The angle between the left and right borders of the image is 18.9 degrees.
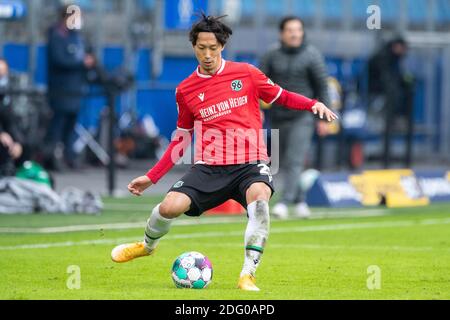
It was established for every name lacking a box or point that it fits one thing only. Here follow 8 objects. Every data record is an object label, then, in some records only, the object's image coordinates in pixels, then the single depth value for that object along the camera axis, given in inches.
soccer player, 406.9
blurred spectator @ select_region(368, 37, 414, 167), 924.8
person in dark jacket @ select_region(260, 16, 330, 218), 662.5
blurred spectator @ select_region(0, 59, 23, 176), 674.8
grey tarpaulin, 661.9
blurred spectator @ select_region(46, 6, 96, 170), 863.1
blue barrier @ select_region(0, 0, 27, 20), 773.3
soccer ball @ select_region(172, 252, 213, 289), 388.8
